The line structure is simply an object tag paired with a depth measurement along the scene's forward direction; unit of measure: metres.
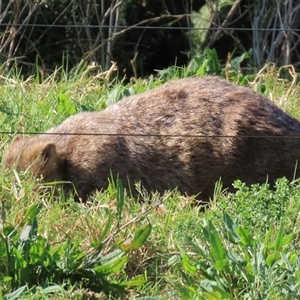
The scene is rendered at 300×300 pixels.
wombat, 14.07
